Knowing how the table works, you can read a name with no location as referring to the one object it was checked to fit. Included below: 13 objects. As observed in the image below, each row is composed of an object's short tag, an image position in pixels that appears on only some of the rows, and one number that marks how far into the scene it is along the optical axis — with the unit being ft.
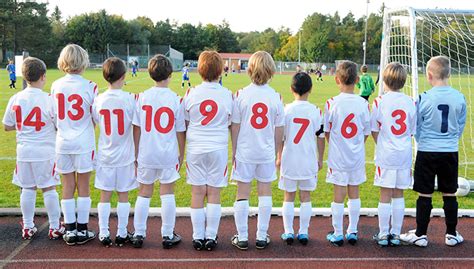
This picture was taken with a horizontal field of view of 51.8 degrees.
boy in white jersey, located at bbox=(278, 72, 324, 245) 15.62
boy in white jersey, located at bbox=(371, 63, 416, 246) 15.79
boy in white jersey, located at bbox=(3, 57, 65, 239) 15.75
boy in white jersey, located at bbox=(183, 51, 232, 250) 14.94
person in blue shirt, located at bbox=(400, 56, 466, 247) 15.87
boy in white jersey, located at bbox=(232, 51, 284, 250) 15.20
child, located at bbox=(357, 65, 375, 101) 54.13
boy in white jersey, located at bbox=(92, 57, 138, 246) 15.14
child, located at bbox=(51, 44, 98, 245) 15.40
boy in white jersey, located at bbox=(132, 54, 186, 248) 14.94
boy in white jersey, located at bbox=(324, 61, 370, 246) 15.76
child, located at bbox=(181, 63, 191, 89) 99.96
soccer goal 23.64
